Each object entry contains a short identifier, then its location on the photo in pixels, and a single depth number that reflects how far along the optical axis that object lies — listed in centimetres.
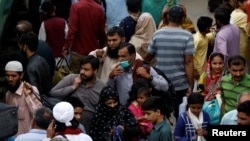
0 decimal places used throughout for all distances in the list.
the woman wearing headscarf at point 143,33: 1670
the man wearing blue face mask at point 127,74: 1465
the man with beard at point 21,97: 1433
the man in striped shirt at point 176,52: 1539
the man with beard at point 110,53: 1509
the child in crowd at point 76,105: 1378
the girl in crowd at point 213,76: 1470
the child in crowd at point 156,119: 1327
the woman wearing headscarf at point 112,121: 1367
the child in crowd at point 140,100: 1386
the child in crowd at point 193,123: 1372
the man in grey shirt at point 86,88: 1444
